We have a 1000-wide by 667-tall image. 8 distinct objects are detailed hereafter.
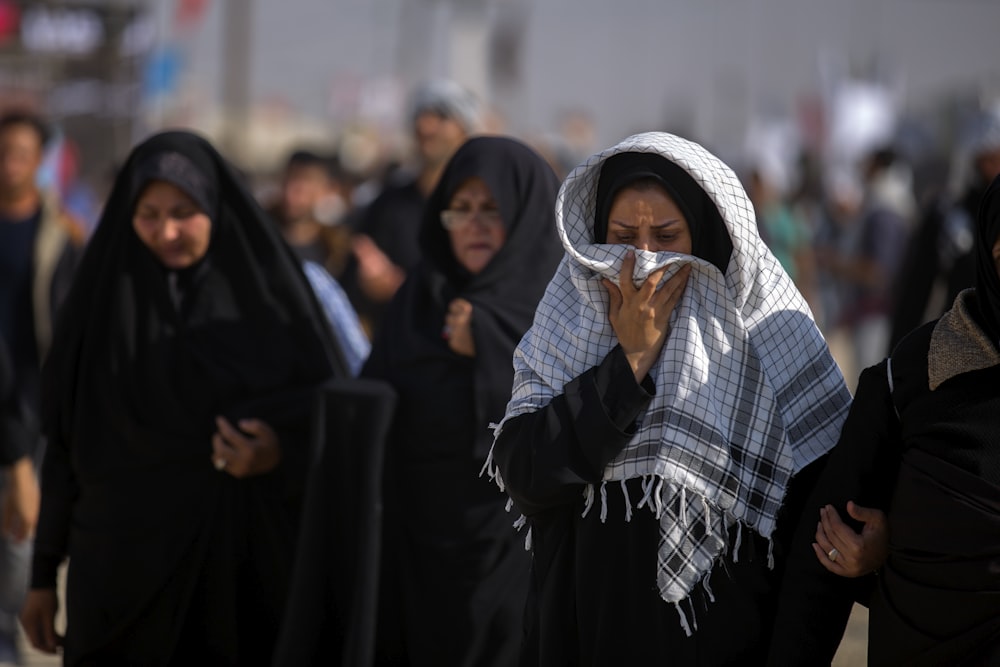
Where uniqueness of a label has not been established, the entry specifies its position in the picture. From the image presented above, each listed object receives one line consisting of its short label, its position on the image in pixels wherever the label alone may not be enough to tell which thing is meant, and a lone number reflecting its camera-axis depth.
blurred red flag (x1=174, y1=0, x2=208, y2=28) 46.90
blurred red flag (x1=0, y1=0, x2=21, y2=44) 22.62
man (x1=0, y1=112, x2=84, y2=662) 11.02
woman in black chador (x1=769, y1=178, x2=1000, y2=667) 5.00
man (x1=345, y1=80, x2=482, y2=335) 14.47
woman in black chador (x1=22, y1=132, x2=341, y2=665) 7.87
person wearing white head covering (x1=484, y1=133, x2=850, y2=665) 5.53
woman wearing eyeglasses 7.57
